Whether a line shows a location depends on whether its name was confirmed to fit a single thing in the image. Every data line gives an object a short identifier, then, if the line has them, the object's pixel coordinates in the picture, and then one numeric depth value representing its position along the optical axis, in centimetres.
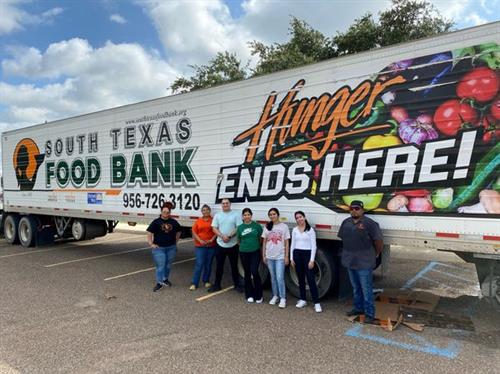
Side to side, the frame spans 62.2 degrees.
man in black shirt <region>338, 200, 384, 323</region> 522
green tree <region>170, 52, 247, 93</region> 2705
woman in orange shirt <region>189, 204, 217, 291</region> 702
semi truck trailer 469
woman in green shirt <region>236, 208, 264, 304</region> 632
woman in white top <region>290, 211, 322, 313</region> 580
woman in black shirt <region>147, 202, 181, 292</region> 735
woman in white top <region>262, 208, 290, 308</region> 605
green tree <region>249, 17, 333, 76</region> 2295
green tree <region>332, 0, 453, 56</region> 2139
